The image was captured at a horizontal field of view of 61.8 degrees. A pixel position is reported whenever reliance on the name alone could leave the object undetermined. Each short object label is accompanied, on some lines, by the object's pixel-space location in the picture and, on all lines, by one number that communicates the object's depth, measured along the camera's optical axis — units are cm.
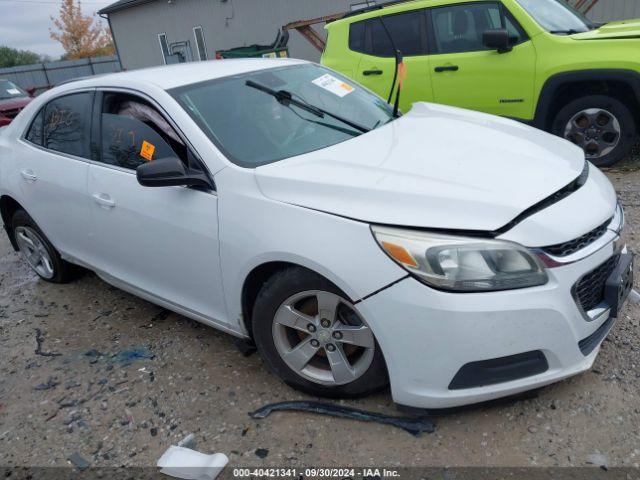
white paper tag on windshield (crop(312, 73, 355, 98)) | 350
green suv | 498
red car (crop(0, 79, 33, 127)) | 1333
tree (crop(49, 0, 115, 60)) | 3941
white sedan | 207
